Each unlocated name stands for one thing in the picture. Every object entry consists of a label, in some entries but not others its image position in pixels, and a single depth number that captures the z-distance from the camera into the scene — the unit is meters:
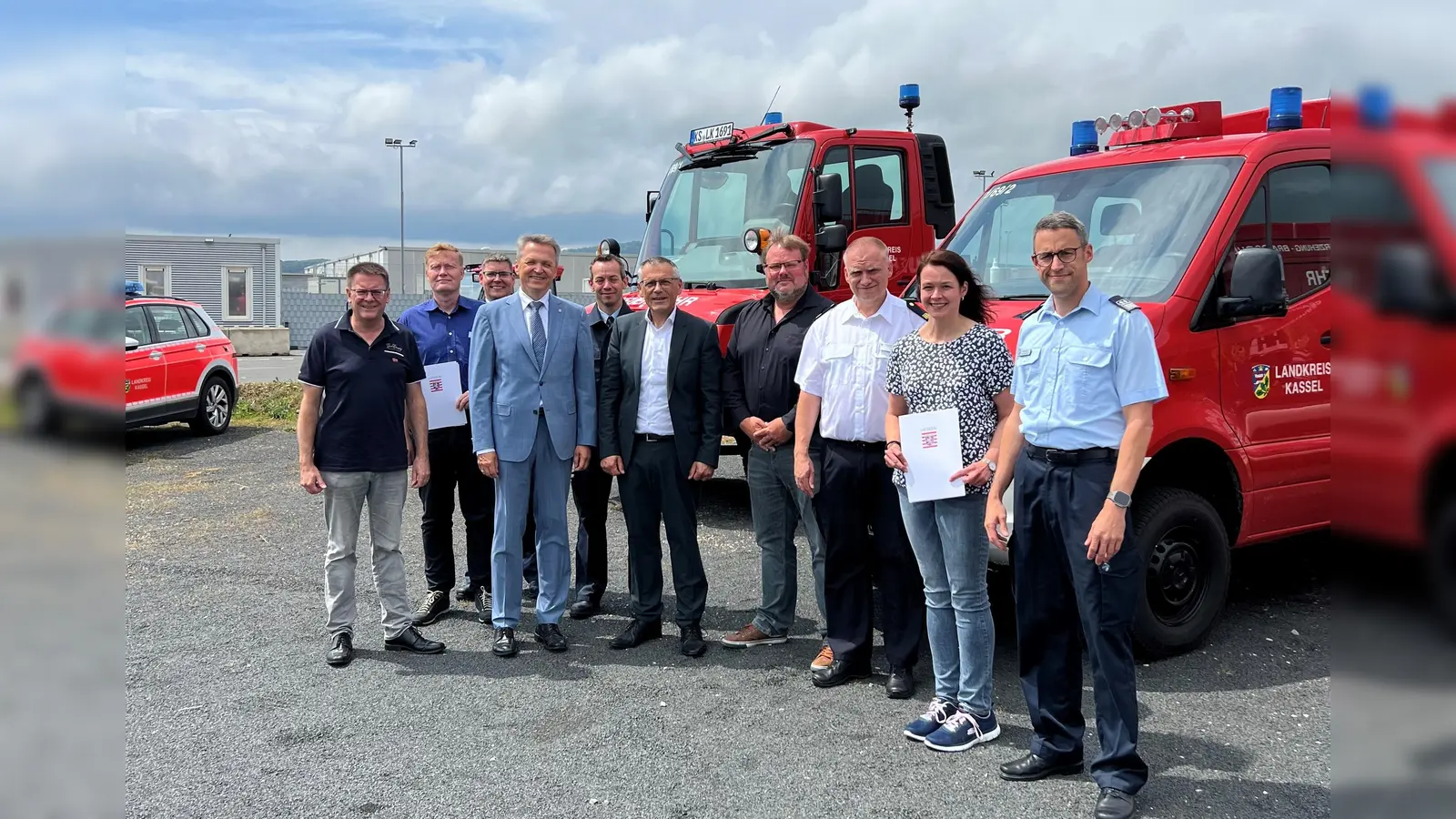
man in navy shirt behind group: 5.79
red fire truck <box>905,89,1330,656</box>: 4.54
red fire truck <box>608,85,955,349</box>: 7.29
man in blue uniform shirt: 3.24
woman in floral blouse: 3.96
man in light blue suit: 5.20
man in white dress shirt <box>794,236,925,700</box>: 4.47
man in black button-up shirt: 4.99
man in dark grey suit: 5.25
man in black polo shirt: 5.02
